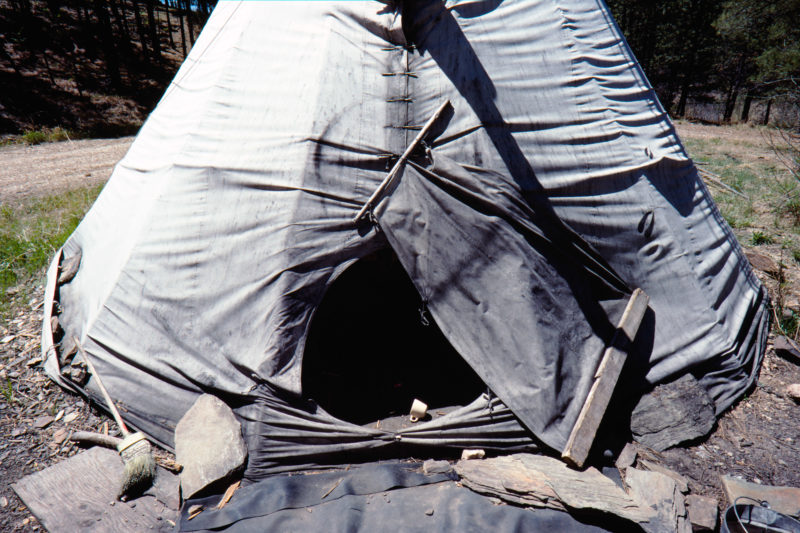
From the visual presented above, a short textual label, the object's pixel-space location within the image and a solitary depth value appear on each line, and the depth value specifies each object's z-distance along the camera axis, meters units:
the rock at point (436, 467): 2.98
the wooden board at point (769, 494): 2.79
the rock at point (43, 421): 3.42
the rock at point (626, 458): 3.11
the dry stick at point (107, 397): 3.20
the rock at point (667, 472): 2.91
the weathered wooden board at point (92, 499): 2.74
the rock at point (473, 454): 3.08
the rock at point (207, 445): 2.85
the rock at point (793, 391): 3.63
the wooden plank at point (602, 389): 2.92
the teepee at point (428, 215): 3.16
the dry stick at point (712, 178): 7.55
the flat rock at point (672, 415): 3.28
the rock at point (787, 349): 3.98
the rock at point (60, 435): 3.30
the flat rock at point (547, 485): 2.65
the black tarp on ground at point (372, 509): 2.61
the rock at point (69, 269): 4.17
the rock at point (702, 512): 2.67
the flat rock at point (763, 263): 4.97
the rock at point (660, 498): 2.62
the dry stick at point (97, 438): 3.20
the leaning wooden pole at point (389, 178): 3.23
